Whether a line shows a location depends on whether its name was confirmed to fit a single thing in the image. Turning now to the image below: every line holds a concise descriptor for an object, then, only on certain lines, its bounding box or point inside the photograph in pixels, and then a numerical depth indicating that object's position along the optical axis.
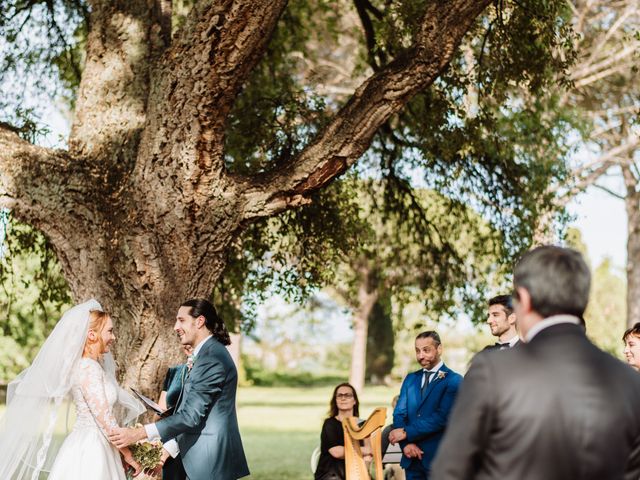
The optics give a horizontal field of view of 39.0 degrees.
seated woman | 8.75
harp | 8.19
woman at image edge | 6.75
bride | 6.71
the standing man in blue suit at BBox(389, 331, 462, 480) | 7.71
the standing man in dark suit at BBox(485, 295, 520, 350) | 7.23
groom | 6.46
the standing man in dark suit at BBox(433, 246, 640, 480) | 2.91
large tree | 8.78
